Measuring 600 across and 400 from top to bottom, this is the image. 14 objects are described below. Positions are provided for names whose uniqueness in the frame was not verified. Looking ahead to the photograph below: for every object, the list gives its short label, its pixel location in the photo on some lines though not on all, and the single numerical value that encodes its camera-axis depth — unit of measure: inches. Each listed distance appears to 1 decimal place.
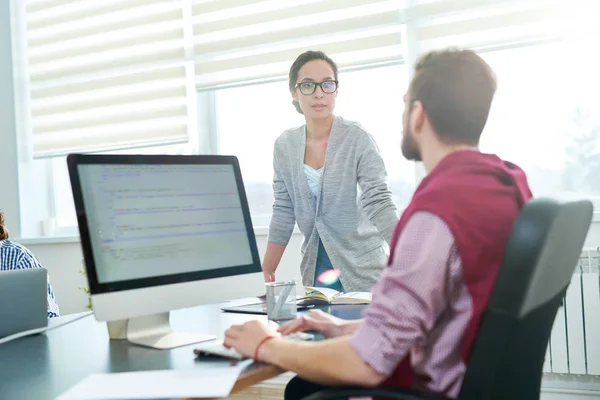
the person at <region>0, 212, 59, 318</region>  87.5
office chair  39.4
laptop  63.6
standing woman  98.2
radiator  114.5
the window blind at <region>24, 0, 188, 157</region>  156.6
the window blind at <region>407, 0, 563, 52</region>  121.5
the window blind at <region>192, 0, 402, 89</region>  135.4
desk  48.2
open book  75.8
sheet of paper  43.3
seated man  41.9
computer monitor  56.0
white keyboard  51.9
